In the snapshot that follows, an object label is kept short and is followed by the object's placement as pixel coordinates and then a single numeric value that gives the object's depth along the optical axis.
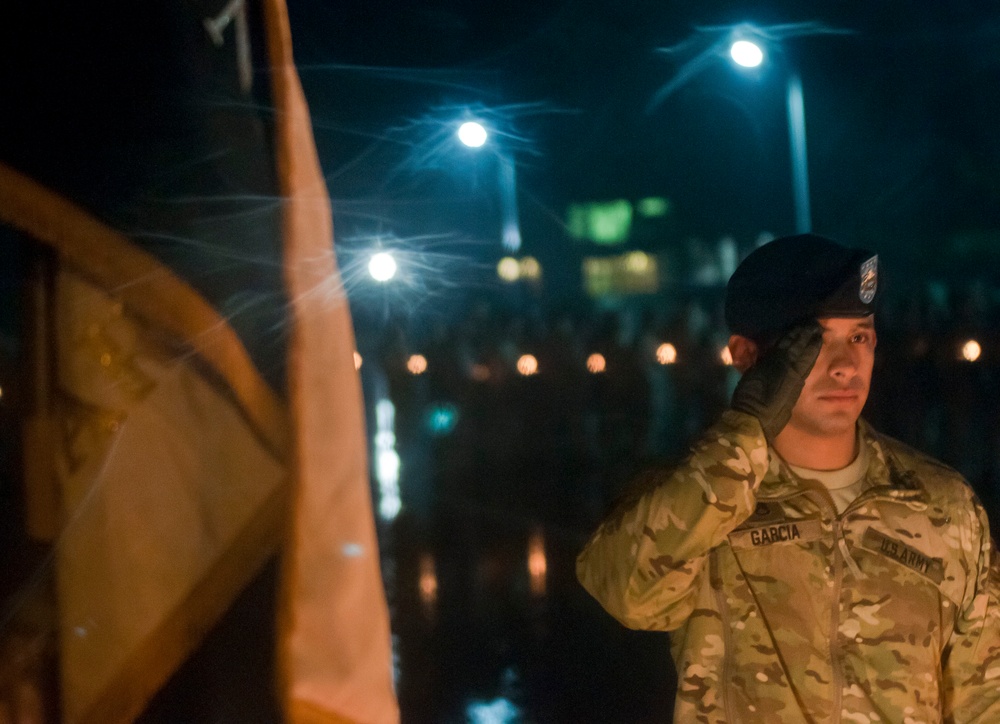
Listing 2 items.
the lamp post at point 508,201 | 15.12
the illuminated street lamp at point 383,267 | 13.55
